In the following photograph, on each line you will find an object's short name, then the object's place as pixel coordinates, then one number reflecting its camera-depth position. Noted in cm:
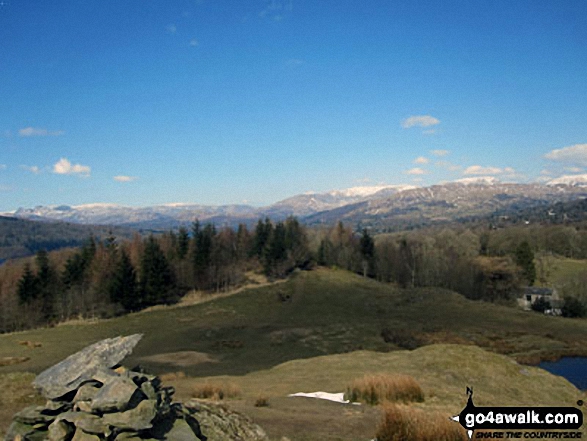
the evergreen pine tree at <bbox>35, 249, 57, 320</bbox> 7956
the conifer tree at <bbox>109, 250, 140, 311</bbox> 8081
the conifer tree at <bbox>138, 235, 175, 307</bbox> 8581
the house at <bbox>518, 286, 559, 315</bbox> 10086
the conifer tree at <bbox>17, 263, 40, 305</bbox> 7694
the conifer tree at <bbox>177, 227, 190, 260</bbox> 10269
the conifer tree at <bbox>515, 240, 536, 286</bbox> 11550
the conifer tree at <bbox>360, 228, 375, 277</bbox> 12512
